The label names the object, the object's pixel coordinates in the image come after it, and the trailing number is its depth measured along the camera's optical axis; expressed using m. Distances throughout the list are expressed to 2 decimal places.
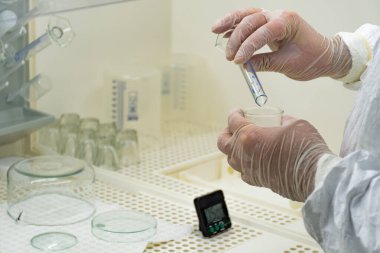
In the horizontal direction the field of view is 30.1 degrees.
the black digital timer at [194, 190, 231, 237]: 1.77
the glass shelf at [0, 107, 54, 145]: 2.09
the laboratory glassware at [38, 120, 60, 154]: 2.30
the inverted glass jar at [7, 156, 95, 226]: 1.88
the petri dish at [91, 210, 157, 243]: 1.72
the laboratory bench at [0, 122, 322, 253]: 1.74
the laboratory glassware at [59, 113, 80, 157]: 2.25
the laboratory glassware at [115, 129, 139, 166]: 2.27
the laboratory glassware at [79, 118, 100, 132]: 2.34
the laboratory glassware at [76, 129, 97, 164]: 2.23
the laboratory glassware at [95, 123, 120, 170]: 2.22
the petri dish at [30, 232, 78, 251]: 1.67
